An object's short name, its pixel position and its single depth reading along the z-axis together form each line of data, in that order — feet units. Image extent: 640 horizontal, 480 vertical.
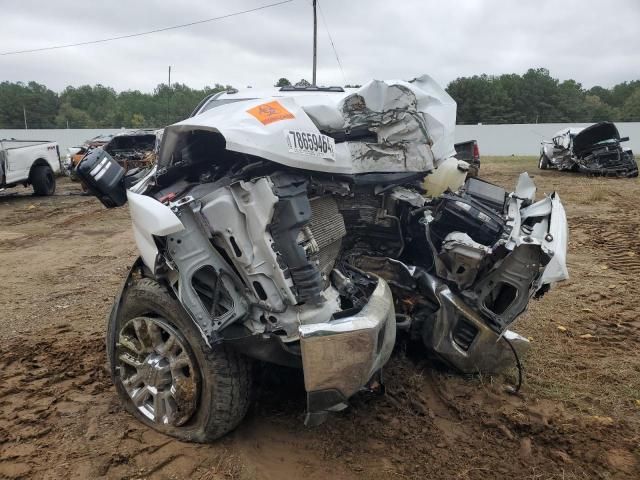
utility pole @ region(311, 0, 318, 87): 71.46
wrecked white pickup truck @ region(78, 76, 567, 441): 8.36
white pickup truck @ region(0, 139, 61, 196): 40.01
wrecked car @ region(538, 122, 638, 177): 50.19
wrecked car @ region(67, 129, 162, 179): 51.37
